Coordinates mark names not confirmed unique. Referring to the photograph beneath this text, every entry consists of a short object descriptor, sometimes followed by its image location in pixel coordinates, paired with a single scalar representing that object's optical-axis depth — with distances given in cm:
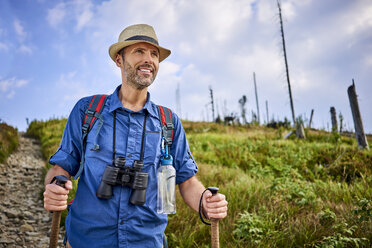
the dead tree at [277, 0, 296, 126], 1759
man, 212
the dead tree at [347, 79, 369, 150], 1093
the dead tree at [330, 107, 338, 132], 1850
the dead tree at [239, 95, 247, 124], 3703
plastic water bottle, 230
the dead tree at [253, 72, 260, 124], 4008
